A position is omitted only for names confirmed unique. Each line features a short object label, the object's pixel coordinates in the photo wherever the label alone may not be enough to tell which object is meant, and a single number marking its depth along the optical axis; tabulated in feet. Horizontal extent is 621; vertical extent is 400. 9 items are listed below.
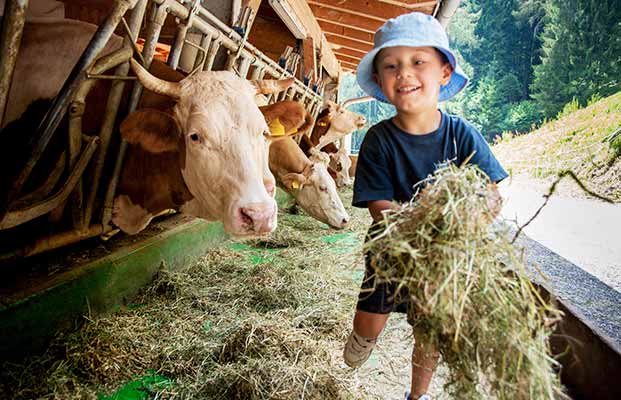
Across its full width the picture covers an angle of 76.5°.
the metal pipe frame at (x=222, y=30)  8.57
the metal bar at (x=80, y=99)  7.11
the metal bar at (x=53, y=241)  7.14
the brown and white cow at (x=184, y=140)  7.30
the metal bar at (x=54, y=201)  6.66
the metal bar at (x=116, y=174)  8.46
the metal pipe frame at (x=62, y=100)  6.67
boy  5.71
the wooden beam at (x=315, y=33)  20.67
